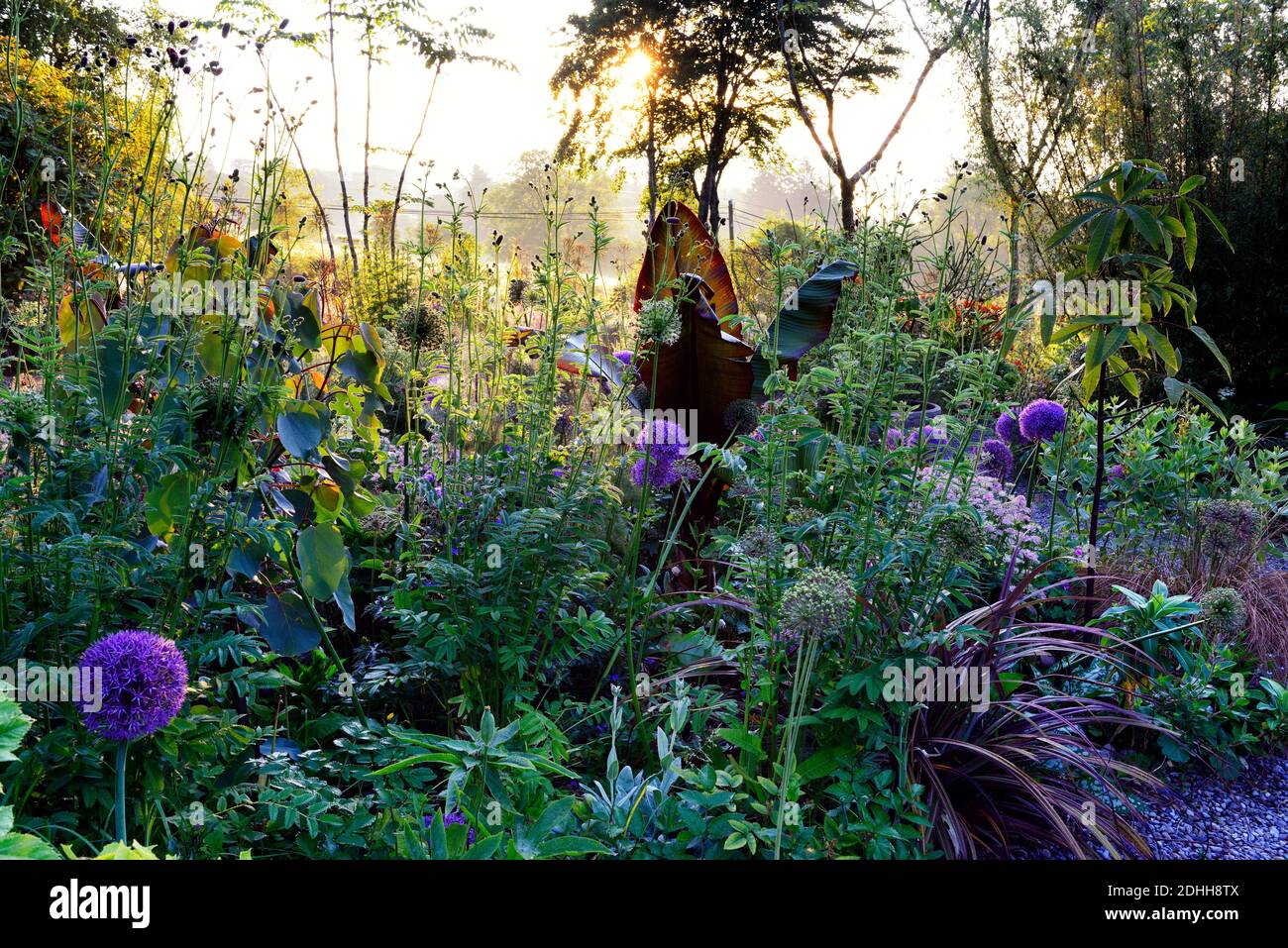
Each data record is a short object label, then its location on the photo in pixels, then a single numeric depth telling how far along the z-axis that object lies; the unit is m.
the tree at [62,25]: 10.06
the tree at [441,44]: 14.25
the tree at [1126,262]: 2.62
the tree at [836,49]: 18.02
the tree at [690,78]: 18.88
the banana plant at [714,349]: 4.04
